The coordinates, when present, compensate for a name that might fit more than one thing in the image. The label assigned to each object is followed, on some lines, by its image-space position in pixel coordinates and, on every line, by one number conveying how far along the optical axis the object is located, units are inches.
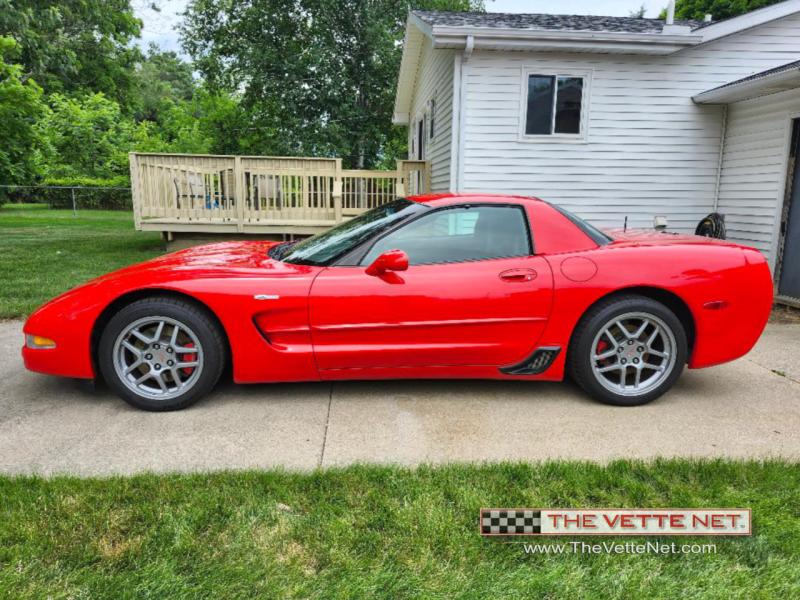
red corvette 120.8
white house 322.3
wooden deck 385.1
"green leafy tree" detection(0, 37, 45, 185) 467.5
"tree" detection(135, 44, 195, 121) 1959.9
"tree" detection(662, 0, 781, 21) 977.9
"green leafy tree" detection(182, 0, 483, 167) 742.5
